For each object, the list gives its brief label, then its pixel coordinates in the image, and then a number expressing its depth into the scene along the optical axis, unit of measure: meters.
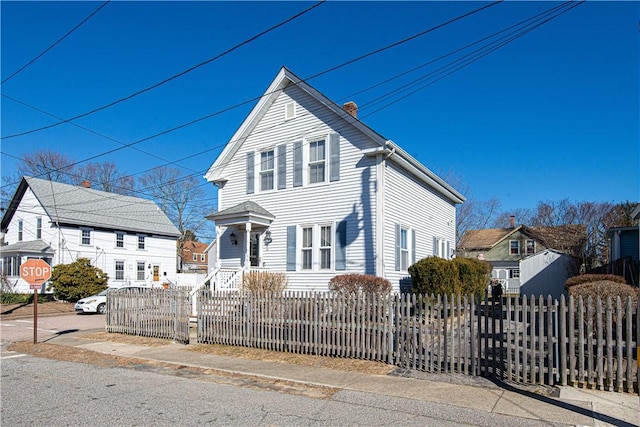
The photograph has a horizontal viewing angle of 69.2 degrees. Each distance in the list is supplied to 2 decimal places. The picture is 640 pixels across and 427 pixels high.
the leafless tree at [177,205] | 49.09
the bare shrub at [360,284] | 13.55
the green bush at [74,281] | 28.06
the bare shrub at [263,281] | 15.18
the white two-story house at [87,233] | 31.97
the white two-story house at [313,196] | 15.78
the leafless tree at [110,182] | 46.48
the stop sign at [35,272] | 13.52
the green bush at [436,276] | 14.80
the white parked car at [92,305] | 23.55
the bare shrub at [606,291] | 8.28
